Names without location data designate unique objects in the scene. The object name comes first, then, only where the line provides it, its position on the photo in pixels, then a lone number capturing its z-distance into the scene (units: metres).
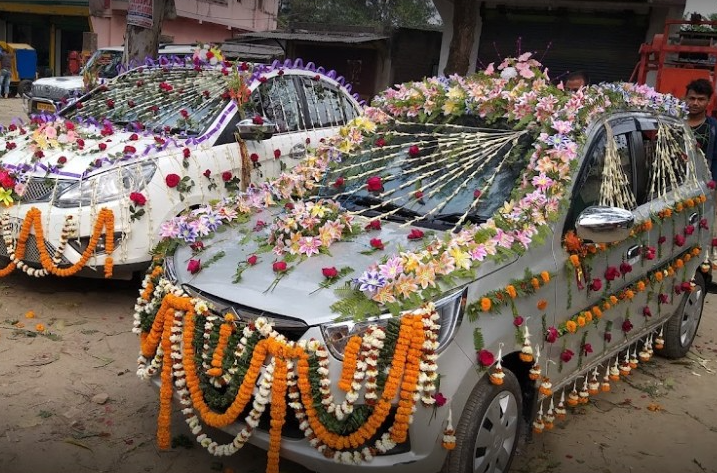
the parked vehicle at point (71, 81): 11.98
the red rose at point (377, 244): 3.39
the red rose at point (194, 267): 3.38
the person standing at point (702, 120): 6.41
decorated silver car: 2.89
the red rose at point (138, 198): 5.20
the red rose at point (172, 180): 5.43
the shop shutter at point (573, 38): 14.21
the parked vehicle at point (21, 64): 22.81
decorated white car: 5.15
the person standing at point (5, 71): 22.28
